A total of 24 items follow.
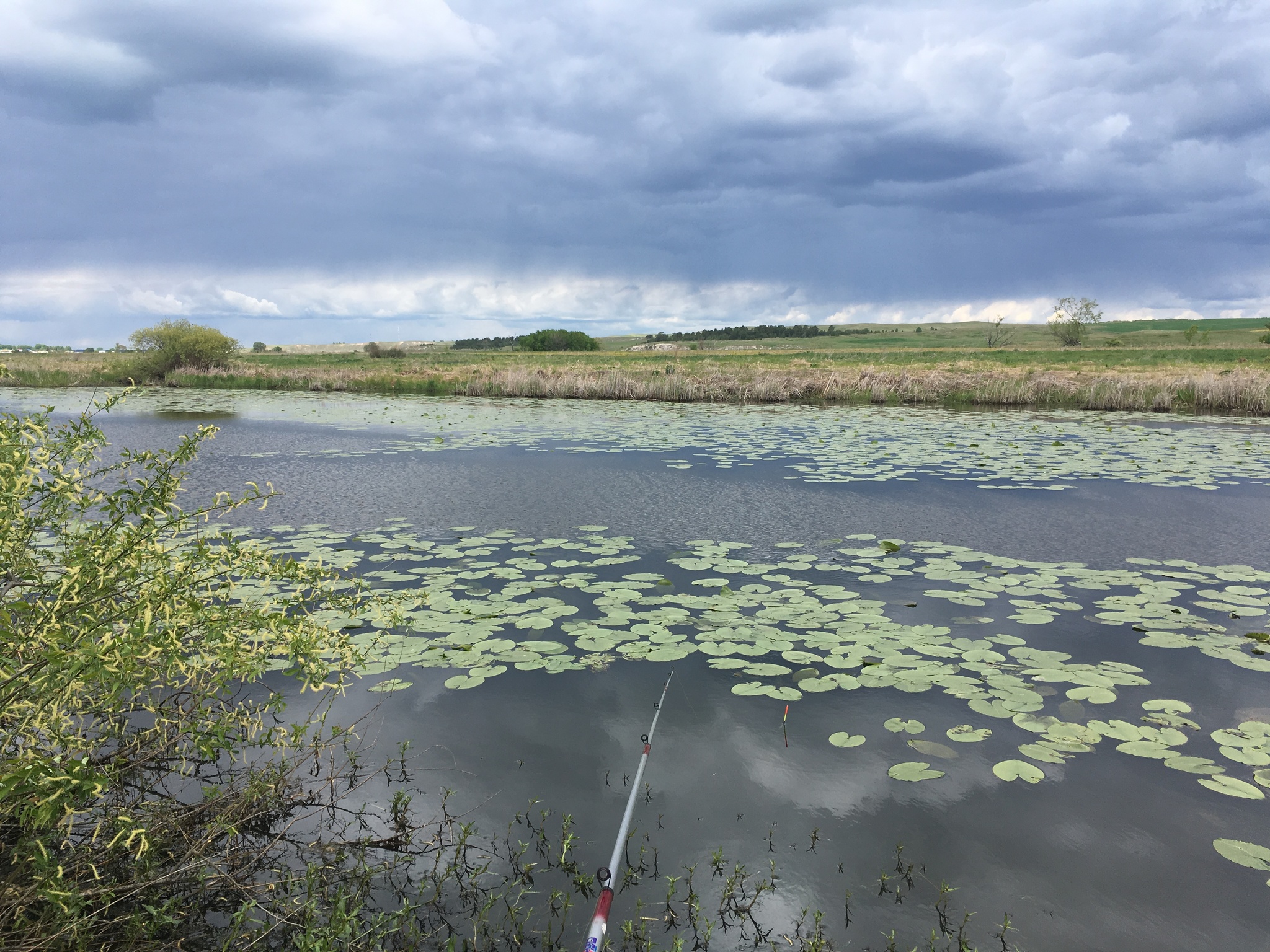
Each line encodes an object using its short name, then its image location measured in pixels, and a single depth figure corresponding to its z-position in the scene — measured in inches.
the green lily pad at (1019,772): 147.9
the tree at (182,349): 1550.2
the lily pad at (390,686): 185.2
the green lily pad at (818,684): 183.5
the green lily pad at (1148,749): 156.5
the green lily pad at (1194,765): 150.7
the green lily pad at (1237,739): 160.6
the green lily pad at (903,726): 167.8
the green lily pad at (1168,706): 175.3
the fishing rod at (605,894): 89.7
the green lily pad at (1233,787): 141.3
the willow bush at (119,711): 90.6
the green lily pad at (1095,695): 179.0
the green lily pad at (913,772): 149.4
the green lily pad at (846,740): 161.6
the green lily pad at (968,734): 163.6
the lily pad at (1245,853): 124.4
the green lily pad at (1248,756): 153.5
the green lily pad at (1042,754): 154.7
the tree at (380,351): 2615.7
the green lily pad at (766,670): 192.5
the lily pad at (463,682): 186.9
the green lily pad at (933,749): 157.9
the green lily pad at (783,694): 181.0
